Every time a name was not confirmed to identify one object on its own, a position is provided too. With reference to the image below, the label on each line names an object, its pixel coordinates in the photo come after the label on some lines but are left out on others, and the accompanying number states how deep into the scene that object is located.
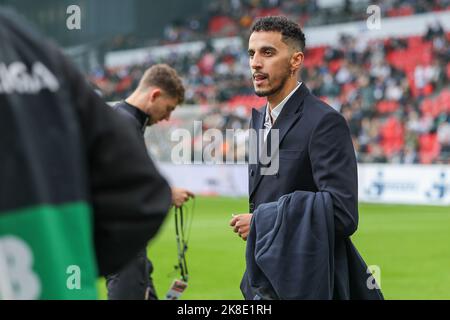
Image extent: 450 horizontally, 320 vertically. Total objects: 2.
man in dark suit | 4.23
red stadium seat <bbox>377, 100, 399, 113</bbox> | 30.82
